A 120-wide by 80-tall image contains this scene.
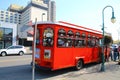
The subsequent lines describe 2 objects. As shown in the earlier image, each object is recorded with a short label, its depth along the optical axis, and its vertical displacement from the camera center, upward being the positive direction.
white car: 12.36 -1.42
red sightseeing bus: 4.88 -0.27
